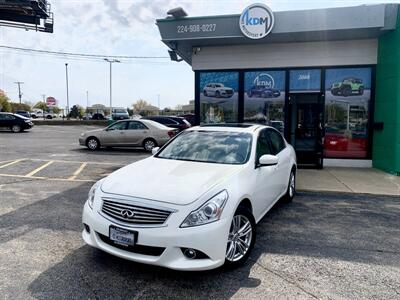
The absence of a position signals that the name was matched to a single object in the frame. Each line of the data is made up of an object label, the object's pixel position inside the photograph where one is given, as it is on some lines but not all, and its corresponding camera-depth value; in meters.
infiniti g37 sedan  3.29
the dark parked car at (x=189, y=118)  27.73
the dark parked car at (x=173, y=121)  19.22
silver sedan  14.95
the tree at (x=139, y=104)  117.01
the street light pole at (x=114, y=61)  47.54
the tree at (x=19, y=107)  92.14
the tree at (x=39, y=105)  114.05
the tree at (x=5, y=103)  81.46
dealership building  9.31
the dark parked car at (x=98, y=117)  55.96
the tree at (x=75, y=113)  70.76
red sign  46.48
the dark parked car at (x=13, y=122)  26.78
